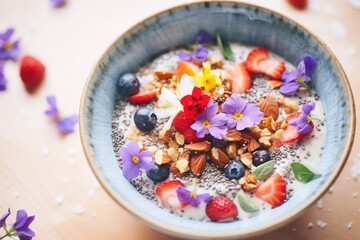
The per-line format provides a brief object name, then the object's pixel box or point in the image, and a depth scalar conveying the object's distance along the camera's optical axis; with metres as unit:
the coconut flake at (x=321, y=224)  0.29
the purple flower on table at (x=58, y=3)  0.41
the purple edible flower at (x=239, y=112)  0.29
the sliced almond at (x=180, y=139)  0.29
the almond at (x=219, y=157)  0.28
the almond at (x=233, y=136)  0.29
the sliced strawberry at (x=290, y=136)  0.29
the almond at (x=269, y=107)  0.30
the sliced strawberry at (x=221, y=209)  0.27
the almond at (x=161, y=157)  0.28
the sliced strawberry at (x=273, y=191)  0.27
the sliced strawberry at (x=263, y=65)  0.32
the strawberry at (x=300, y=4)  0.38
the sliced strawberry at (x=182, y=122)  0.29
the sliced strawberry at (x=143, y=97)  0.32
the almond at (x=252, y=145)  0.29
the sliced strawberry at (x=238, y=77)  0.31
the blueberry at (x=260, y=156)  0.28
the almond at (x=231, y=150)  0.28
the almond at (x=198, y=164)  0.28
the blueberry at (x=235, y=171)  0.28
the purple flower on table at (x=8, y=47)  0.39
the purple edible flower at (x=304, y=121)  0.28
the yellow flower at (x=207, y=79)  0.30
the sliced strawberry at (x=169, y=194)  0.28
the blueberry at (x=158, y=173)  0.28
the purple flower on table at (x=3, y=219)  0.29
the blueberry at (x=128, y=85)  0.32
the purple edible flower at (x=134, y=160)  0.28
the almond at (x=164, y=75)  0.32
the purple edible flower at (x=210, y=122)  0.28
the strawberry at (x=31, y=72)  0.37
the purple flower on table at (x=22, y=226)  0.29
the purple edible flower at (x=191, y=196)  0.27
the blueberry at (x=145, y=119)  0.30
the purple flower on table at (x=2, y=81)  0.37
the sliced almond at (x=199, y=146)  0.29
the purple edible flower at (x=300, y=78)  0.30
